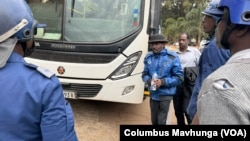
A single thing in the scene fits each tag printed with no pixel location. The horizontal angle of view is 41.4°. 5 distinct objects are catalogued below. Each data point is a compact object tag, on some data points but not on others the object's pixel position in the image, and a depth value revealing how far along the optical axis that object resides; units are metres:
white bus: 5.38
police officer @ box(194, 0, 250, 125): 1.00
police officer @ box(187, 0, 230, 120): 2.98
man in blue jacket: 4.23
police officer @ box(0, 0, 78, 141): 1.44
